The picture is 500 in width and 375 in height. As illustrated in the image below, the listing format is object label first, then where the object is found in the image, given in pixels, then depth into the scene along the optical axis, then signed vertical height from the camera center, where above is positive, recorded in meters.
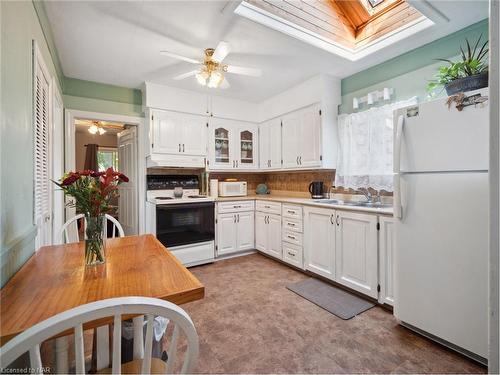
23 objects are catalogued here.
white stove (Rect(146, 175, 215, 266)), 3.08 -0.47
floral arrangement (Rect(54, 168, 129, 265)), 1.08 -0.06
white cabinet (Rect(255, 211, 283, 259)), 3.37 -0.70
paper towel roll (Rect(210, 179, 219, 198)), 3.76 -0.03
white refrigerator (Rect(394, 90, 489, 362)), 1.47 -0.26
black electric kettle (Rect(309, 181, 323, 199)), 3.27 -0.06
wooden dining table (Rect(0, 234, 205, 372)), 0.75 -0.38
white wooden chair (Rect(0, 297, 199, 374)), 0.50 -0.33
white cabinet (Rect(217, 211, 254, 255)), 3.50 -0.69
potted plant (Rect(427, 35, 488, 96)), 1.55 +0.76
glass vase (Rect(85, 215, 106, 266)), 1.11 -0.25
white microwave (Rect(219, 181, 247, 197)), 3.83 -0.03
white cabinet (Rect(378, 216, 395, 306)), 2.05 -0.65
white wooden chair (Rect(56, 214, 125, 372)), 0.84 -0.62
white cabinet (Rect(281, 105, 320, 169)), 3.12 +0.66
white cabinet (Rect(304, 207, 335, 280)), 2.61 -0.64
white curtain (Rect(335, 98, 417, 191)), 2.59 +0.43
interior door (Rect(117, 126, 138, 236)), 3.51 +0.06
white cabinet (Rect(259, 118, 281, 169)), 3.75 +0.69
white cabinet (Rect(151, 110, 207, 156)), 3.25 +0.76
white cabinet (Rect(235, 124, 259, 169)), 3.97 +0.67
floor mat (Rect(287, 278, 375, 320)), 2.14 -1.11
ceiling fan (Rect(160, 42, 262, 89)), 2.20 +1.13
